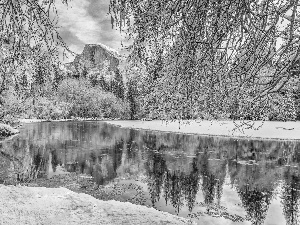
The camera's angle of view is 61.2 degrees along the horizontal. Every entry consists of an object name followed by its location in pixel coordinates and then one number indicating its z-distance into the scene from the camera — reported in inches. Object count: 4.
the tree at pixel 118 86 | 2947.8
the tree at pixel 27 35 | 112.9
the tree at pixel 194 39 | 107.5
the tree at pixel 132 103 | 2309.5
